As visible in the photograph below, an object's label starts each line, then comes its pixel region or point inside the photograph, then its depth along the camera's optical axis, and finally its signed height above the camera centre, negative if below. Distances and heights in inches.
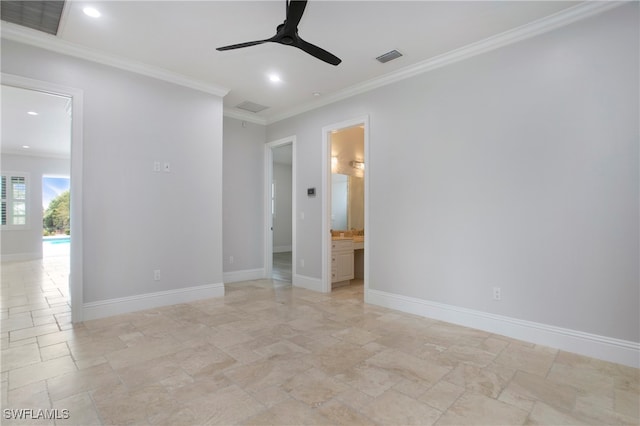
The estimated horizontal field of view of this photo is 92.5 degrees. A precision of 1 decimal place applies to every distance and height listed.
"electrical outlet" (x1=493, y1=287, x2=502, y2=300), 123.2 -32.6
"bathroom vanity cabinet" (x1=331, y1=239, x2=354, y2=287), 199.0 -32.4
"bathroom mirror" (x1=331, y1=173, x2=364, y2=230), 246.4 +9.4
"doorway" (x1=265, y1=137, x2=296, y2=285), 359.9 +11.5
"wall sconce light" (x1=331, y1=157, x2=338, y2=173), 235.5 +38.0
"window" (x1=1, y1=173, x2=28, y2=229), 327.3 +15.7
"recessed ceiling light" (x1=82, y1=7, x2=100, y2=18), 107.9 +72.4
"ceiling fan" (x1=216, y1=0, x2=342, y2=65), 85.7 +56.5
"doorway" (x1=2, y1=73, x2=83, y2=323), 134.0 +6.3
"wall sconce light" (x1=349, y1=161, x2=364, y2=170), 252.5 +40.6
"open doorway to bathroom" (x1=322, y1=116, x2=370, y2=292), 189.6 +6.1
